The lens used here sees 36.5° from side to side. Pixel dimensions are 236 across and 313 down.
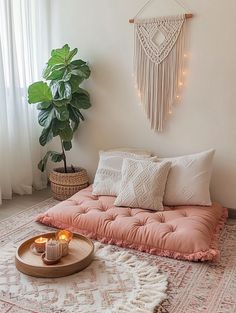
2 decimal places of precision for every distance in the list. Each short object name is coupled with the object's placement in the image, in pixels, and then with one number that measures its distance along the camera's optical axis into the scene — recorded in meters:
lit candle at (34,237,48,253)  2.11
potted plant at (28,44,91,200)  3.24
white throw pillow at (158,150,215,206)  2.81
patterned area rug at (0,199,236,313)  1.77
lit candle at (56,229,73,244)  2.16
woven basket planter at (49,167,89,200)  3.38
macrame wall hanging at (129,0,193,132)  3.04
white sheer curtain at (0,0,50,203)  3.29
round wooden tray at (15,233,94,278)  1.97
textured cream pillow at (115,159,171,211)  2.79
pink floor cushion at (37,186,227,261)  2.30
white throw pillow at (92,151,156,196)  3.04
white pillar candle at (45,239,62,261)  1.98
